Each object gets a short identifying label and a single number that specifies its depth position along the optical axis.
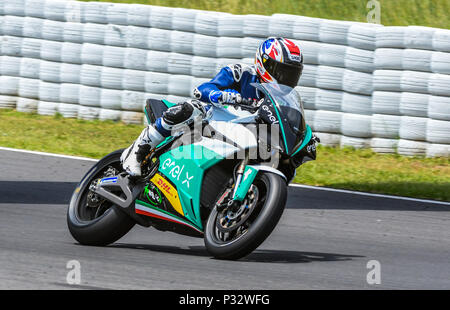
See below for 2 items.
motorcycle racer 11.18
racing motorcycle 10.48
